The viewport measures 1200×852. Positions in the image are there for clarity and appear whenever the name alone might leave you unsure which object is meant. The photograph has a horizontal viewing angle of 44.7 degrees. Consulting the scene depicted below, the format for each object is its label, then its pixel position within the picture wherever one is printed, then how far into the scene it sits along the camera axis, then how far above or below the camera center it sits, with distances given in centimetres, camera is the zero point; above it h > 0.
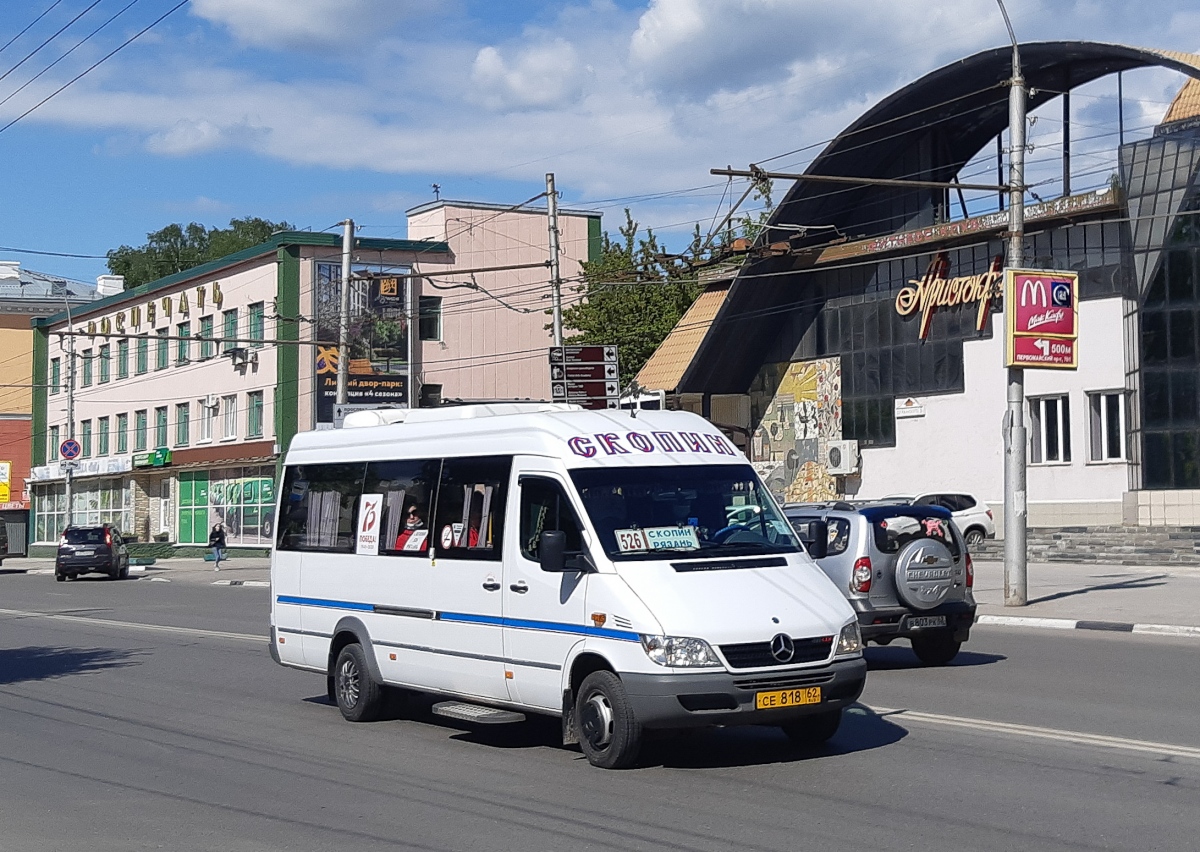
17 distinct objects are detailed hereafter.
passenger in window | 1126 -24
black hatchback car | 4219 -139
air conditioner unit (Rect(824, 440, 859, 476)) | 4391 +128
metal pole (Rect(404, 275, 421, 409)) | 4972 +696
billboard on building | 5225 +621
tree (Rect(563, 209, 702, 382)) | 5100 +684
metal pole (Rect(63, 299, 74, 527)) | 5278 +296
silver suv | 1486 -77
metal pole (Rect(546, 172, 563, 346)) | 3083 +542
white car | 3800 -35
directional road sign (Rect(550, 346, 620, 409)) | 2817 +249
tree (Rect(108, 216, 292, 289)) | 8956 +1619
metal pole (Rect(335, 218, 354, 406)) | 3491 +407
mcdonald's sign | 2241 +280
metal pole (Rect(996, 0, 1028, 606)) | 2250 +116
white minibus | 898 -55
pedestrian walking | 4747 -125
